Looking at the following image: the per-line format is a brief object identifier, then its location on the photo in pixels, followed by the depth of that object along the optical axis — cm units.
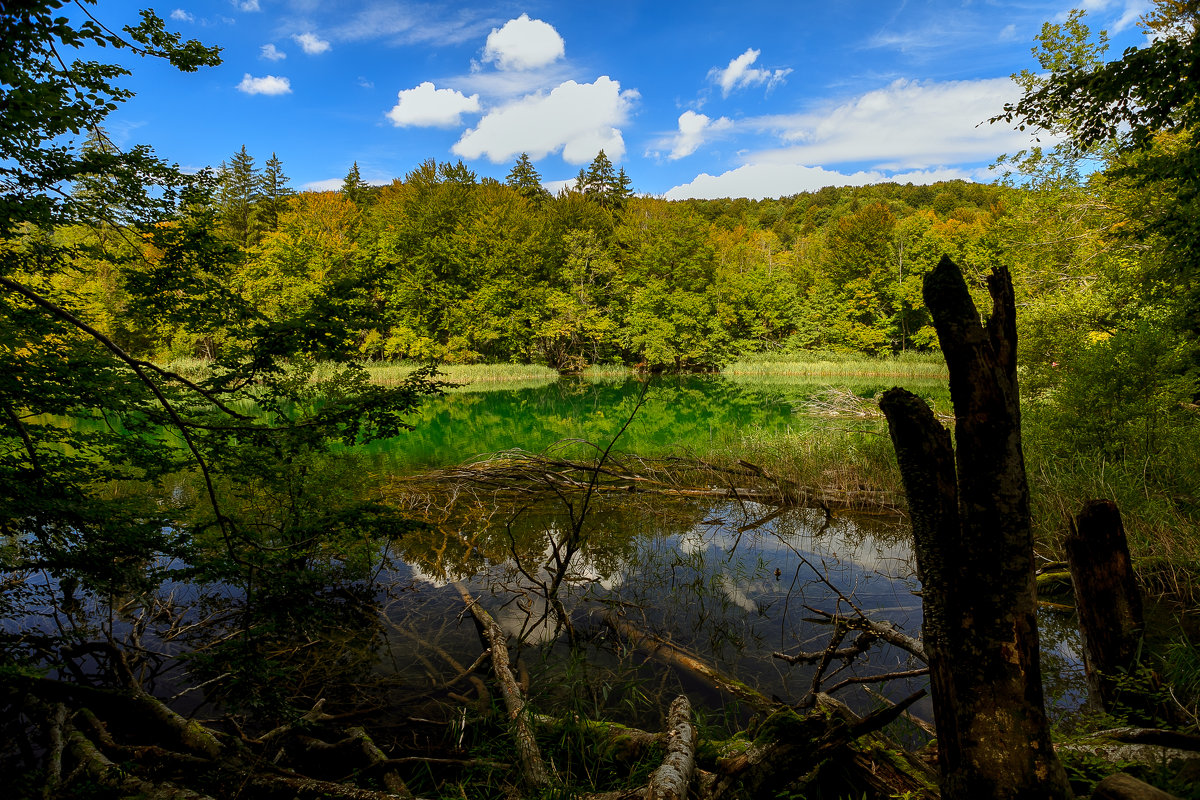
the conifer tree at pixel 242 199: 3797
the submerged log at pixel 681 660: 314
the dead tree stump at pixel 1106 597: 248
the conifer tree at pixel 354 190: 4603
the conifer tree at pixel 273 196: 4141
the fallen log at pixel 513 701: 240
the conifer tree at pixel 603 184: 5025
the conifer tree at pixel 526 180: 4950
